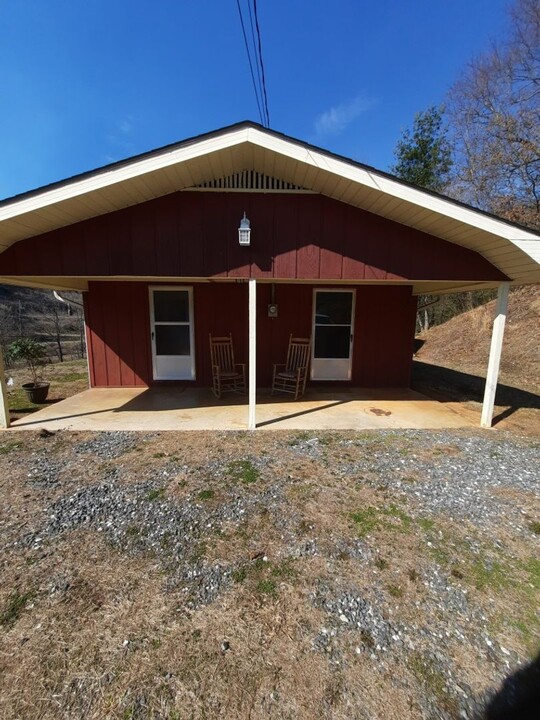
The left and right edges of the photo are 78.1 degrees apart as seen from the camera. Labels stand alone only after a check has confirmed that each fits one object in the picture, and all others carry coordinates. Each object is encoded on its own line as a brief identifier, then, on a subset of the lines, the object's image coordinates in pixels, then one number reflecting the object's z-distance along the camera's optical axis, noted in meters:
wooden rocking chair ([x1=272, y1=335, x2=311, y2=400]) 6.05
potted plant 5.85
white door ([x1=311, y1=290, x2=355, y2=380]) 6.60
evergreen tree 14.95
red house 3.82
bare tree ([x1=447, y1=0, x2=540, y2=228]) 11.39
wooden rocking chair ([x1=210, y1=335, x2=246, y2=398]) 6.19
